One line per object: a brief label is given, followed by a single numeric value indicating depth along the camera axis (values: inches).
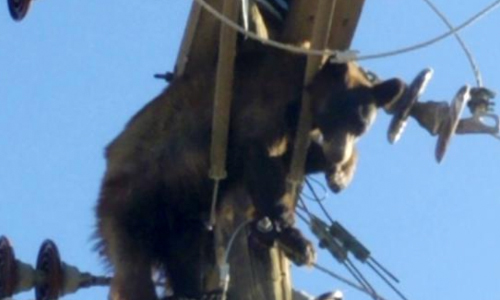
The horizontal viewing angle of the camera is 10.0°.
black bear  495.1
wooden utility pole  444.0
